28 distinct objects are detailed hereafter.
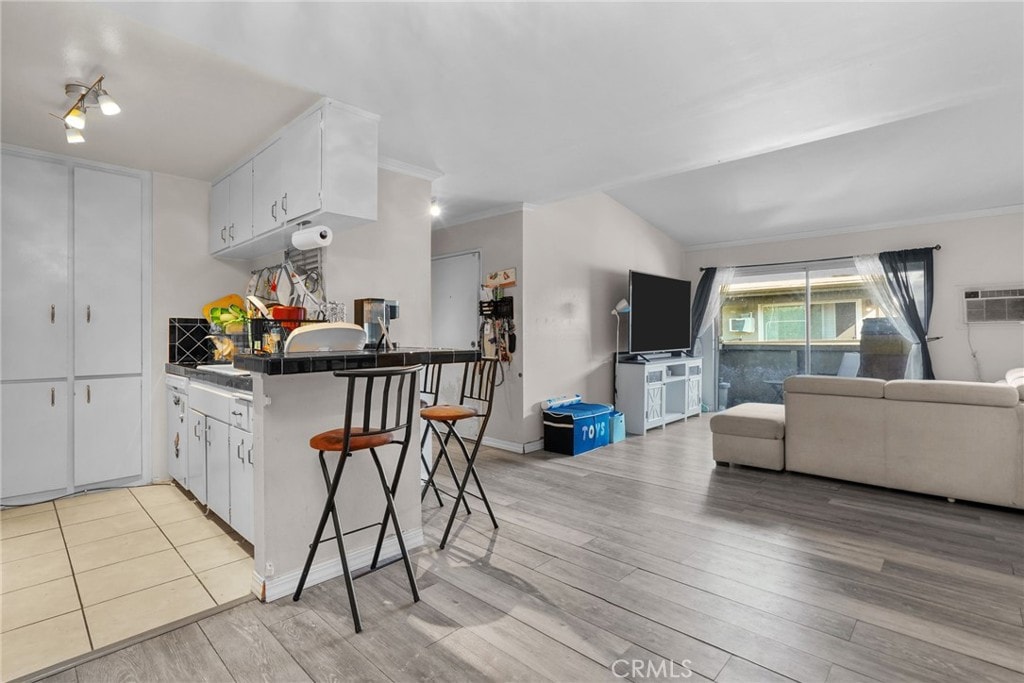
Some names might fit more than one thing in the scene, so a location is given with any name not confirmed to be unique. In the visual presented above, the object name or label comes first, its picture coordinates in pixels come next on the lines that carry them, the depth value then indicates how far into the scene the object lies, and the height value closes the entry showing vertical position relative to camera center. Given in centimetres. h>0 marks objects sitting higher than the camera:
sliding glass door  589 +8
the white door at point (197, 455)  297 -75
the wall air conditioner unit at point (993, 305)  503 +35
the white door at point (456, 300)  516 +40
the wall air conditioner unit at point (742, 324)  675 +18
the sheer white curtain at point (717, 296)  687 +58
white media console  553 -65
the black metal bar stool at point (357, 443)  190 -44
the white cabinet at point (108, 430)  347 -69
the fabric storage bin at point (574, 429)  466 -90
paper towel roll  271 +56
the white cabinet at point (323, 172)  262 +93
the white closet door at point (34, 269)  322 +44
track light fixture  233 +116
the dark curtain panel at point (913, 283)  546 +61
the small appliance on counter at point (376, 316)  278 +12
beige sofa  315 -69
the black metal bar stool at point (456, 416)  270 -45
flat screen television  562 +28
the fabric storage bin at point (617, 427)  517 -98
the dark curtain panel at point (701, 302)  698 +50
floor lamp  566 +26
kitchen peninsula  211 -60
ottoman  399 -84
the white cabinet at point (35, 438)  323 -70
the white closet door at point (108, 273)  347 +45
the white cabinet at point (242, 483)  240 -75
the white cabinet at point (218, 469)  266 -76
